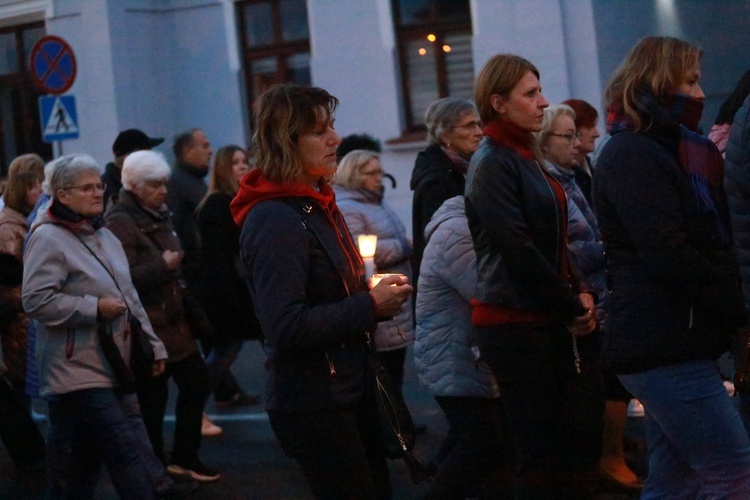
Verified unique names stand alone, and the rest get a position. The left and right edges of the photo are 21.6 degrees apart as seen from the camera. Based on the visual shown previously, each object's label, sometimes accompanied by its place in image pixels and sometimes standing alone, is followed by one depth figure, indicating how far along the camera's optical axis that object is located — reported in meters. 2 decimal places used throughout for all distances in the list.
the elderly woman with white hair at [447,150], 9.53
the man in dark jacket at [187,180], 14.38
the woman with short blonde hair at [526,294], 6.82
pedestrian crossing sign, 18.68
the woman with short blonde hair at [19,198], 10.81
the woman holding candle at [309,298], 5.73
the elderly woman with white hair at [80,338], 8.60
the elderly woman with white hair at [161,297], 10.30
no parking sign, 18.78
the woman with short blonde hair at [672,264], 5.97
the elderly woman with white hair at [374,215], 11.05
